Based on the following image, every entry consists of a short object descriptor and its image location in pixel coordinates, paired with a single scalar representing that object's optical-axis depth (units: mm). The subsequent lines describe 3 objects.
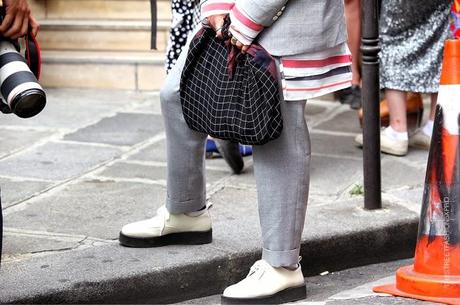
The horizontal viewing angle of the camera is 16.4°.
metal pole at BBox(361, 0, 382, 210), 7089
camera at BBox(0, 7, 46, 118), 5062
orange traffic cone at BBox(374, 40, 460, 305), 6001
